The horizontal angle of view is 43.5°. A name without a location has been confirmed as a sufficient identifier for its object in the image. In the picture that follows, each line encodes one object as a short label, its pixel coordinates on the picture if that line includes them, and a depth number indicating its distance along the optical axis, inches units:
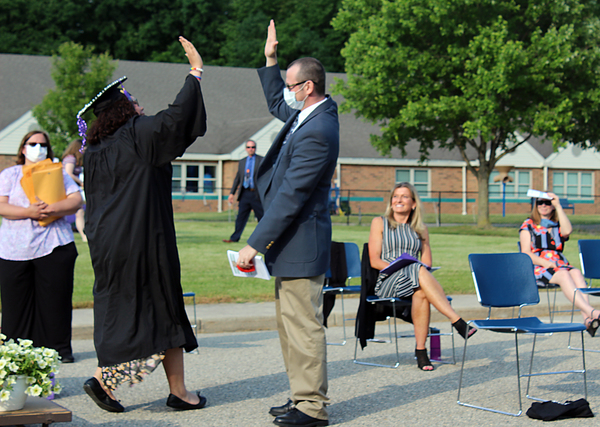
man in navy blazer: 171.3
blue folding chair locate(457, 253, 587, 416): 251.1
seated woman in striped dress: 254.8
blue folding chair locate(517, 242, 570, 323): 330.3
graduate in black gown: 175.6
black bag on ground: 186.1
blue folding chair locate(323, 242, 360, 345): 330.0
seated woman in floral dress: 328.8
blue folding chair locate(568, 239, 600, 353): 343.3
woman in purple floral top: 227.3
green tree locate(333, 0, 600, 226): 968.9
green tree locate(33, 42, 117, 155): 1206.9
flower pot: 152.5
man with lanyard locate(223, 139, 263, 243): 569.3
